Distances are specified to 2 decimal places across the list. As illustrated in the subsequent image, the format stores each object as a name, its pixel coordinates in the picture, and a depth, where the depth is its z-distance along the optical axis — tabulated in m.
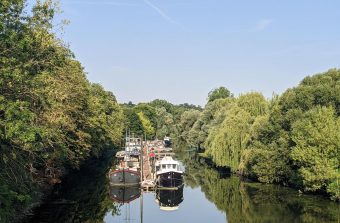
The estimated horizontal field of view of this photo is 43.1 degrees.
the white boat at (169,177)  46.94
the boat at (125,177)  48.50
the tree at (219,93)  134.50
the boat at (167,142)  113.54
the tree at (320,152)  36.12
